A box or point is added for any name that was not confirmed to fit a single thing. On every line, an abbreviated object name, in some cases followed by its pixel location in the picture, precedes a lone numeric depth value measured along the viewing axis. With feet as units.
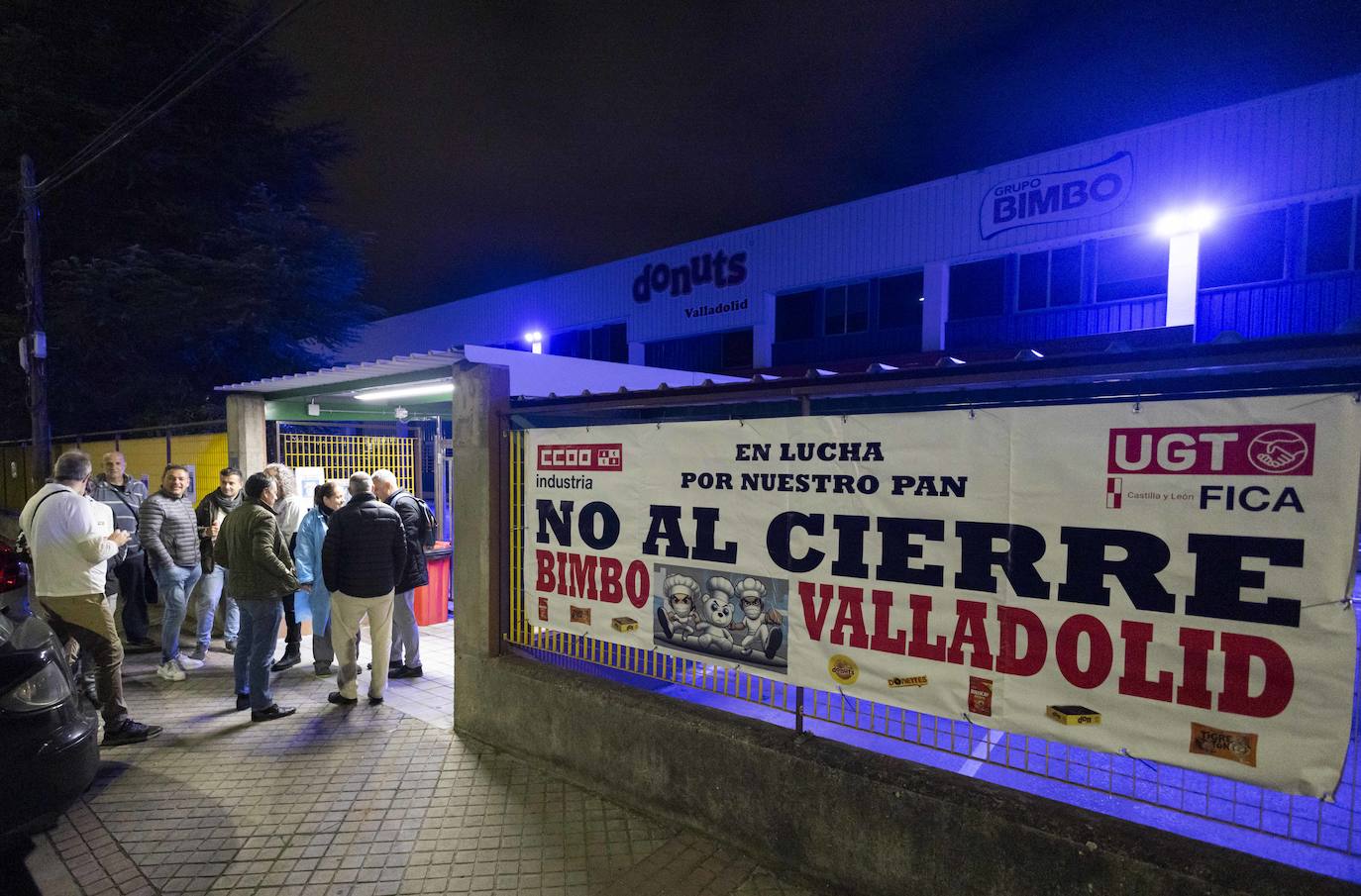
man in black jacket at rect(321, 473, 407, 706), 17.98
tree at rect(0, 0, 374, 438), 51.90
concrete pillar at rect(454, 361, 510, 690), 16.57
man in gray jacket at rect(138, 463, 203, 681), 21.07
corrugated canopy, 18.39
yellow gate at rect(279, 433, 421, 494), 28.27
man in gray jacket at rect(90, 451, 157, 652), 24.13
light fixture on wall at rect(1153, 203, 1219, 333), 50.55
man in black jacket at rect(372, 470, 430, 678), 20.90
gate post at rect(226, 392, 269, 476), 26.30
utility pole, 37.50
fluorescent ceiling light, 21.81
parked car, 11.40
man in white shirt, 15.51
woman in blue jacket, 21.52
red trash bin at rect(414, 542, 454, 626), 27.53
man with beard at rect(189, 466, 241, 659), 21.70
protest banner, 7.93
